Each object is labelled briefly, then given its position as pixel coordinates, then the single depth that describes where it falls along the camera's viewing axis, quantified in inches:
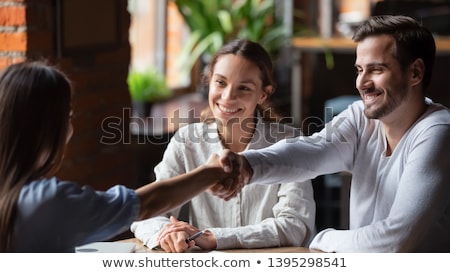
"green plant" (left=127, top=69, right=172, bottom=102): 187.1
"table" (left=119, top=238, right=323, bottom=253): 108.4
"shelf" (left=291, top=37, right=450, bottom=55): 271.9
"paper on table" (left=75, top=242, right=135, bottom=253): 102.7
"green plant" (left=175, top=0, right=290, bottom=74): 215.7
